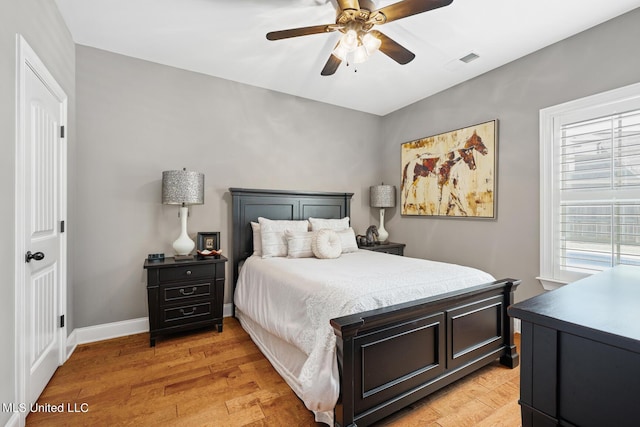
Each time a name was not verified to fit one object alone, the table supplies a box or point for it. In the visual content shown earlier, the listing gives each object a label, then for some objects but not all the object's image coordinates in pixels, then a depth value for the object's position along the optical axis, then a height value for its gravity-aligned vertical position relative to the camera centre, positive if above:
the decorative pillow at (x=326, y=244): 3.06 -0.34
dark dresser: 0.67 -0.37
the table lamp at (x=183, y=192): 2.85 +0.19
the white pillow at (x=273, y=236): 3.16 -0.26
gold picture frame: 3.29 +0.48
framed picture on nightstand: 3.25 -0.32
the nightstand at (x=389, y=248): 4.01 -0.48
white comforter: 1.62 -0.54
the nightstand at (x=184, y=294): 2.71 -0.78
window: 2.38 +0.23
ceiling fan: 1.84 +1.25
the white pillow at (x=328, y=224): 3.59 -0.14
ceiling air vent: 2.96 +1.56
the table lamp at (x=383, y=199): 4.37 +0.19
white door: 1.74 -0.06
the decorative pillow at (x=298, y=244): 3.12 -0.34
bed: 1.58 -0.84
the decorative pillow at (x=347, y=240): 3.50 -0.33
